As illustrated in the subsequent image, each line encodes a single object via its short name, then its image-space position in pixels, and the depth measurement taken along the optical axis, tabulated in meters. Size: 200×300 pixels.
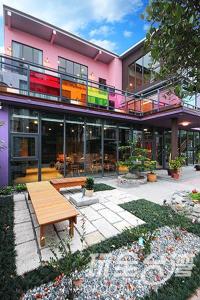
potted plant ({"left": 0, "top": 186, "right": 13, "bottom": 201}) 5.66
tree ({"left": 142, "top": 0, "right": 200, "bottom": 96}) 2.05
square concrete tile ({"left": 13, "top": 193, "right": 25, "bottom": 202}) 5.54
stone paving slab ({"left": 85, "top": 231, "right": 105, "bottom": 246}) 3.10
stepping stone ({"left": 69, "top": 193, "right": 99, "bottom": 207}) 4.91
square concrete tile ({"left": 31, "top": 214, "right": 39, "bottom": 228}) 3.78
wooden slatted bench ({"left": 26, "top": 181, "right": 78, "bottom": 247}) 2.98
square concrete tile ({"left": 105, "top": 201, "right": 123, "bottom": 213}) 4.59
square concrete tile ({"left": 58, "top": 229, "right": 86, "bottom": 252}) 2.92
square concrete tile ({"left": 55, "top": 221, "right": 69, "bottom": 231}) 3.59
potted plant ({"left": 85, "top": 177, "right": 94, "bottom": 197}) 5.38
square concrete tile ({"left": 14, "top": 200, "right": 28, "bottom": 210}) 4.75
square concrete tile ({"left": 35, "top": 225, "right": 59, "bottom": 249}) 3.10
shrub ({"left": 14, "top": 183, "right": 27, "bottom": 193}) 6.44
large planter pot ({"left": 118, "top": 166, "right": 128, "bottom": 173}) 10.12
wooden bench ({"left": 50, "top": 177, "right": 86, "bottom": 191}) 5.91
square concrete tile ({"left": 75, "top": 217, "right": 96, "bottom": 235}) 3.52
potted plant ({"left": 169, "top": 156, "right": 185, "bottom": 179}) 8.93
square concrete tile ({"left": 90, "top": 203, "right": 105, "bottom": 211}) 4.75
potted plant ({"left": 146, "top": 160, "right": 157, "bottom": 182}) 8.23
